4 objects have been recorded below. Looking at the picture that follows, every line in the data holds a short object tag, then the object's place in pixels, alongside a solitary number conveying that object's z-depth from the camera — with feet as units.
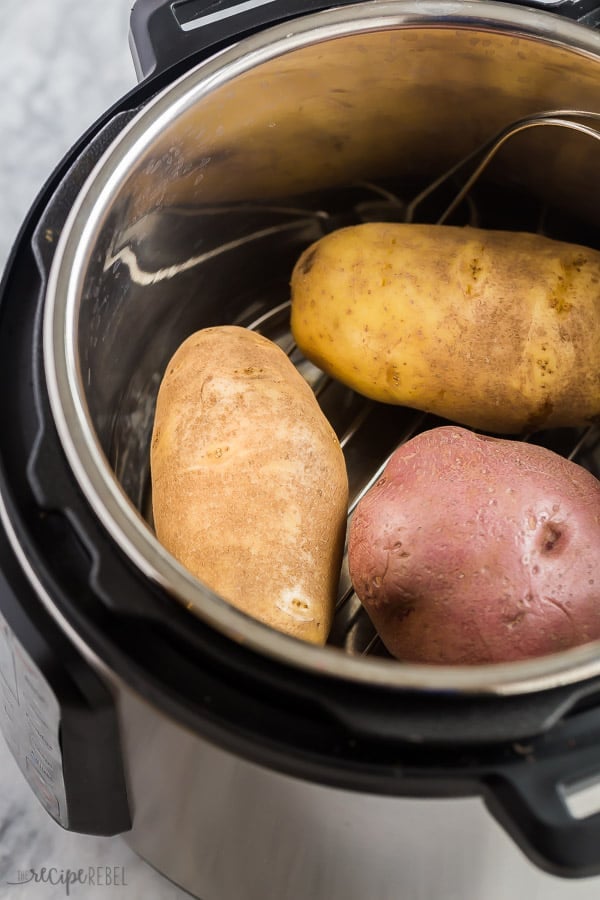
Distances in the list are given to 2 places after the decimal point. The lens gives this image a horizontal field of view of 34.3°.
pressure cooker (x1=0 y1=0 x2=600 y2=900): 1.44
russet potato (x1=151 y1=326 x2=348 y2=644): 1.91
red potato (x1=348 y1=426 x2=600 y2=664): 1.83
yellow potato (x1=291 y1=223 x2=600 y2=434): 2.21
